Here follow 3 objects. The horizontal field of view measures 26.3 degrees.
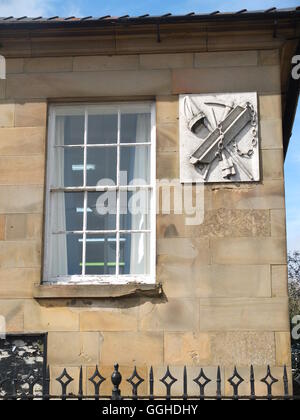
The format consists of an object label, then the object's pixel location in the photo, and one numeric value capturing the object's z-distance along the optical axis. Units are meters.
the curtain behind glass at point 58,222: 7.47
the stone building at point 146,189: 7.01
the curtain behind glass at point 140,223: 7.41
